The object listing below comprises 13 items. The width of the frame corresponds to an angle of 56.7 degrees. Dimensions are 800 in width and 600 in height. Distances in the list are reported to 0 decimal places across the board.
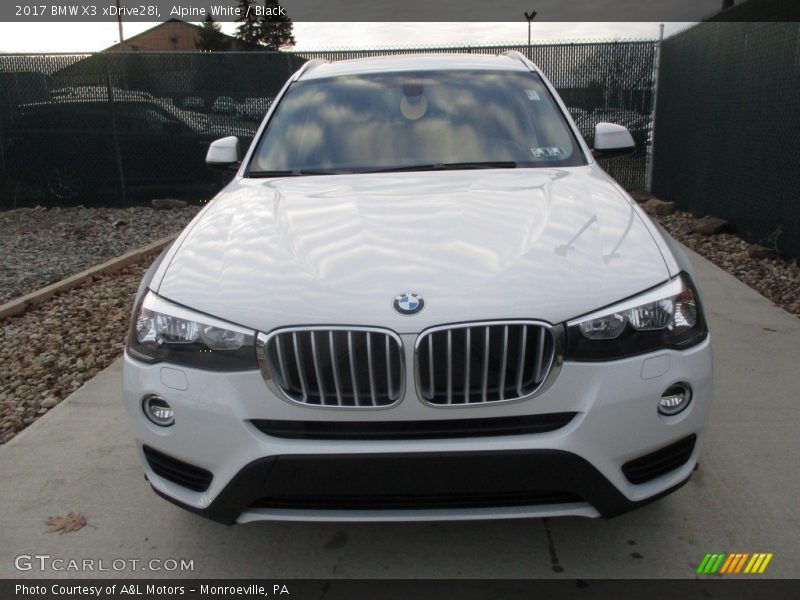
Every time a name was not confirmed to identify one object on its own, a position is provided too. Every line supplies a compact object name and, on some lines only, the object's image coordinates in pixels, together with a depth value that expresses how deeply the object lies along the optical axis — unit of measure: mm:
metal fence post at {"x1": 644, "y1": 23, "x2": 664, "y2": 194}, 10555
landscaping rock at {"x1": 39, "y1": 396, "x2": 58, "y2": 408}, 4188
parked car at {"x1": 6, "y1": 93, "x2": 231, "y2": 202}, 10828
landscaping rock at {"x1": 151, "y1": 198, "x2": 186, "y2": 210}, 10977
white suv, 2176
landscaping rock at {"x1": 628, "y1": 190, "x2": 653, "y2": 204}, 10570
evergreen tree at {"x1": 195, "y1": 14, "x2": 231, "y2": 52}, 53438
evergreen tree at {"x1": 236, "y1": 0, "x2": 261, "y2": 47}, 50094
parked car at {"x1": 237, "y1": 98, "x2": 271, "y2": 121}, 11031
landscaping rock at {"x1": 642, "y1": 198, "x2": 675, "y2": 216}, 9523
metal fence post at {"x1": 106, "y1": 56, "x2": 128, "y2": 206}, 10727
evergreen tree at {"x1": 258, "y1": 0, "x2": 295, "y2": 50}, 45744
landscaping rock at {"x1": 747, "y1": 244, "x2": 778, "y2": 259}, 6727
